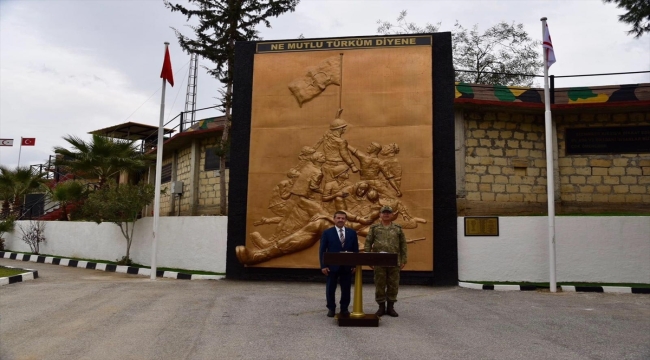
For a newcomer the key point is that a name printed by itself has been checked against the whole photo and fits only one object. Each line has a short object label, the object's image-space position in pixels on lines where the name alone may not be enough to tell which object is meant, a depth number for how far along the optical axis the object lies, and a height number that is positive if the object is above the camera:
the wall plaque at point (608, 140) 13.84 +2.49
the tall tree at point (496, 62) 24.70 +8.36
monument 10.74 +1.68
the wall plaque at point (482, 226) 10.80 +0.01
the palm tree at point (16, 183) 21.39 +1.49
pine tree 17.91 +7.05
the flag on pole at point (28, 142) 31.02 +4.76
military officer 6.96 -0.35
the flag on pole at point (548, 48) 10.95 +3.93
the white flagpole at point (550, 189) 10.05 +0.81
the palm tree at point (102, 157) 16.22 +2.04
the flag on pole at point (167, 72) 12.45 +3.69
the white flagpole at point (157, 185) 11.50 +0.85
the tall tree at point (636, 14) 12.59 +5.48
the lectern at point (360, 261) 6.24 -0.45
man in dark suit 6.75 -0.36
